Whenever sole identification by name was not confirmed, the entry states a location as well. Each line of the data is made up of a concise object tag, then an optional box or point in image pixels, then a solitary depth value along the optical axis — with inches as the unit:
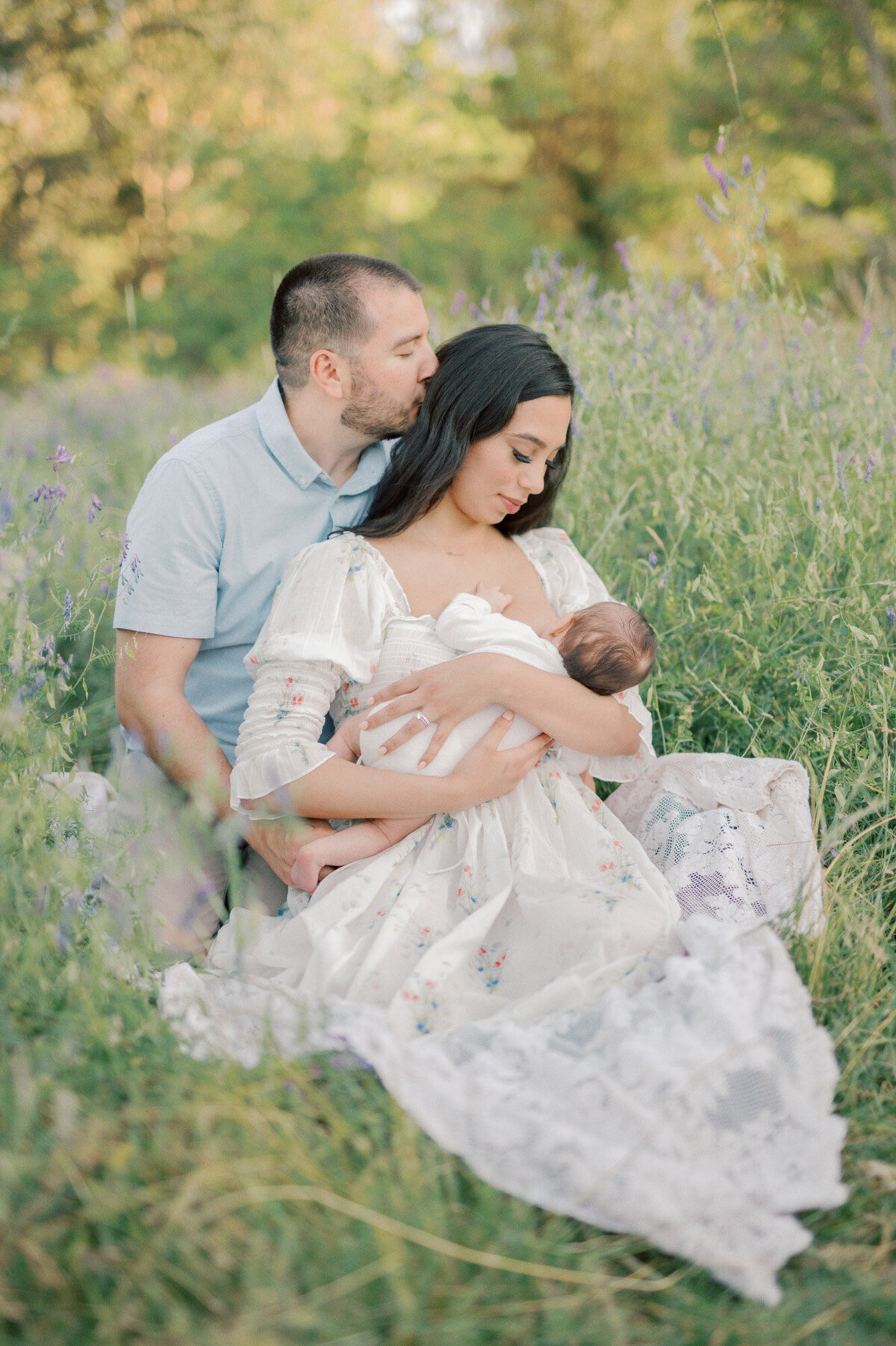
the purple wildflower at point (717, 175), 109.5
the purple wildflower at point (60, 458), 80.0
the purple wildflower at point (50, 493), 82.9
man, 91.7
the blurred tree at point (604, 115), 636.1
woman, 57.6
